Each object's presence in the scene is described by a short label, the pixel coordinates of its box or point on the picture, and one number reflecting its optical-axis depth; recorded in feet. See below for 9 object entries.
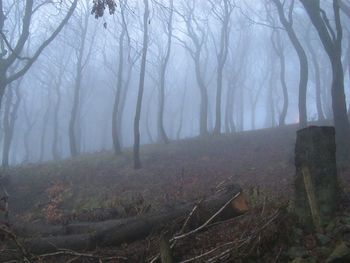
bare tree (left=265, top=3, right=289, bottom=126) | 93.35
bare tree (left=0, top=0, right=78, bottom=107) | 53.36
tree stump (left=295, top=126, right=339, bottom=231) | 20.63
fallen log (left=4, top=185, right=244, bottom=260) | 23.49
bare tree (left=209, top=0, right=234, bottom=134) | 87.71
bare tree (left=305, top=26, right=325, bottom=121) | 99.77
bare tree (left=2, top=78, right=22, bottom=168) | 96.23
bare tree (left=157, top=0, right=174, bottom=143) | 89.27
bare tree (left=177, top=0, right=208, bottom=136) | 97.25
